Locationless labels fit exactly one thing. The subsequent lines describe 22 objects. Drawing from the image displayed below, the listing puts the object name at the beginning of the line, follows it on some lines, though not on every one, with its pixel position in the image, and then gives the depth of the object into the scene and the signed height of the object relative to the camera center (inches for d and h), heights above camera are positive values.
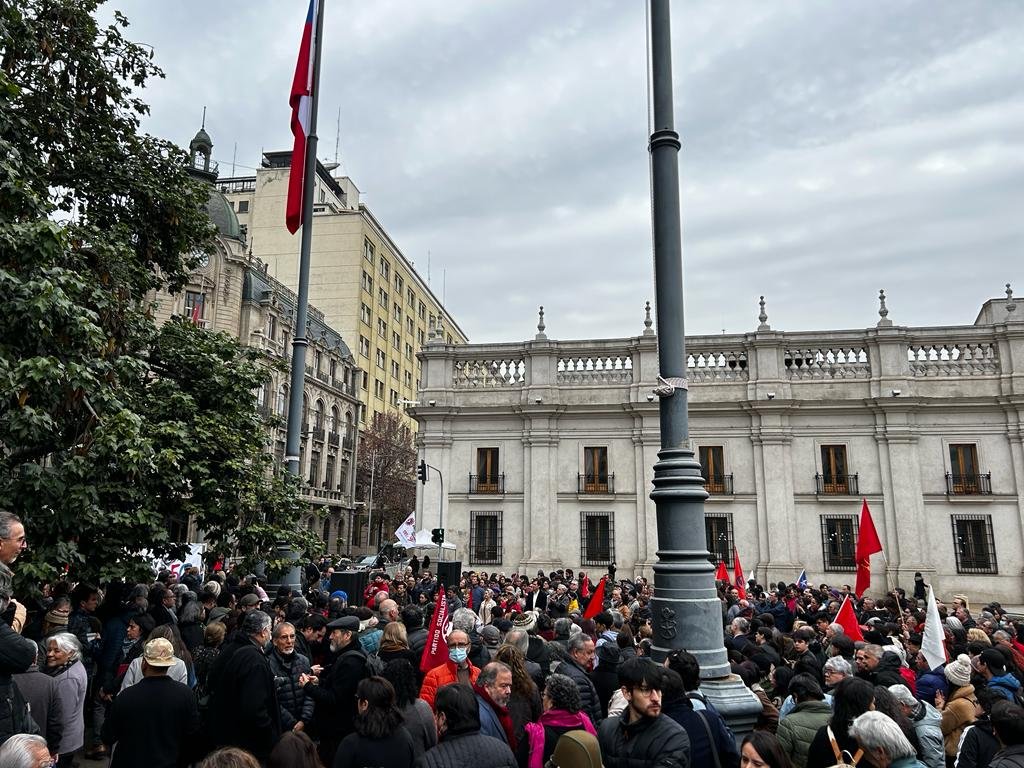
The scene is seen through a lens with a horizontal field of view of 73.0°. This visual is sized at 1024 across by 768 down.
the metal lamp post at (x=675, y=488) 221.5 +13.7
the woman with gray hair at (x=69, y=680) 221.3 -50.4
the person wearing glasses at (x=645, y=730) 157.1 -46.1
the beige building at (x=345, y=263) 2256.6 +874.3
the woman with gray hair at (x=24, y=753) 130.9 -43.0
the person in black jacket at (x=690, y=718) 174.2 -47.6
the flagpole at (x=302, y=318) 459.2 +137.3
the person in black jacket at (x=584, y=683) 223.3 -49.8
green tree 293.4 +90.8
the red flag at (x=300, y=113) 485.4 +282.9
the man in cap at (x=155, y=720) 187.9 -52.8
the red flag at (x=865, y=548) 555.2 -13.6
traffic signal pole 964.0 +67.9
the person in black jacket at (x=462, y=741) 153.3 -47.6
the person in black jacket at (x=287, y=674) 231.8 -49.7
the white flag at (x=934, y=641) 296.8 -46.7
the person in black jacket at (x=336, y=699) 220.4 -54.1
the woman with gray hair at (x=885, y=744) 145.0 -43.9
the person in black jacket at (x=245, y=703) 199.3 -50.8
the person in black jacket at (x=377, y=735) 161.5 -49.0
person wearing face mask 227.6 -47.1
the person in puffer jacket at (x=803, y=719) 189.5 -51.5
